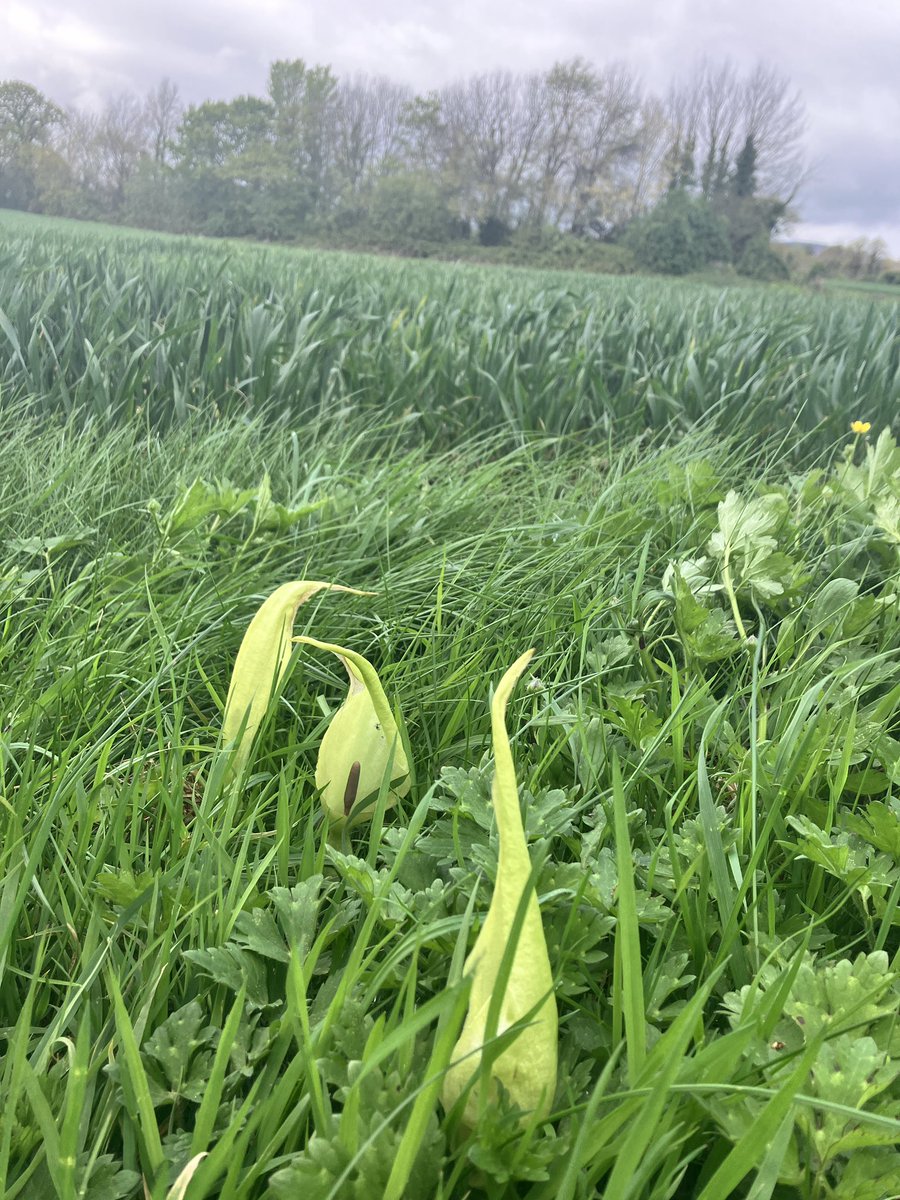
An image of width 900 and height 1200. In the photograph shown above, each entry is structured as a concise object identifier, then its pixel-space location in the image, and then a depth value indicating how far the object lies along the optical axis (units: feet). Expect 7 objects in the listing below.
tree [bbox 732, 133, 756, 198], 130.62
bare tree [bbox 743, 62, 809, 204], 132.70
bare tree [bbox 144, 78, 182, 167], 122.83
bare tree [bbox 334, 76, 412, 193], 133.80
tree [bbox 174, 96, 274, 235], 128.06
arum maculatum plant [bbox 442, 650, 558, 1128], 1.69
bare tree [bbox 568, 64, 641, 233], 135.33
